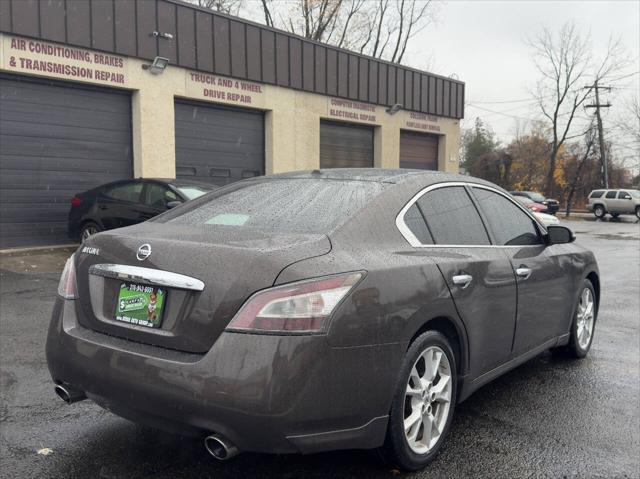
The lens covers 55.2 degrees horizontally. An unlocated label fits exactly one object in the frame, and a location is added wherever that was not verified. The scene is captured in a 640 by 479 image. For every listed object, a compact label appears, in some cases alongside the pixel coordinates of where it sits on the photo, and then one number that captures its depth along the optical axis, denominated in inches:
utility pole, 1631.4
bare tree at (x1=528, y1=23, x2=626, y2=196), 1689.2
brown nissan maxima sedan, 96.7
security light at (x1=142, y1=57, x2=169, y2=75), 544.1
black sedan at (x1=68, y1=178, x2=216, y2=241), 429.7
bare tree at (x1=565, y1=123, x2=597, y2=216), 1534.7
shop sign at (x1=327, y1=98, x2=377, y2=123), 745.6
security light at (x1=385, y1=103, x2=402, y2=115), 818.5
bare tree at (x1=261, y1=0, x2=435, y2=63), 1373.0
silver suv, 1337.4
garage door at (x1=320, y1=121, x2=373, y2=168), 756.6
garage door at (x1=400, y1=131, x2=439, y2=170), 877.8
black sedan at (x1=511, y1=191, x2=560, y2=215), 1230.9
